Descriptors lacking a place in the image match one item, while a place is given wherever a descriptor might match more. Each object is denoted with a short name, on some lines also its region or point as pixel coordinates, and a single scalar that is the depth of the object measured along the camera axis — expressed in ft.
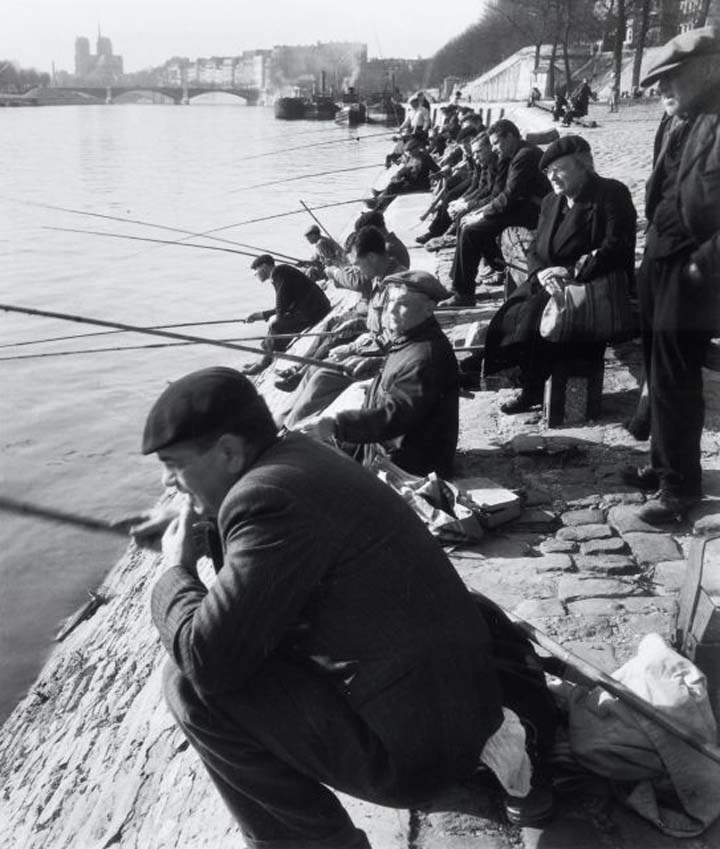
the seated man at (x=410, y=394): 15.46
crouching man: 7.09
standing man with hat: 12.41
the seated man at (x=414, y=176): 69.05
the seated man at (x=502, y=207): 27.40
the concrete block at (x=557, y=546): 14.61
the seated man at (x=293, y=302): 34.12
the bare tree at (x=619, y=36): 116.62
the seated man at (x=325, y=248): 35.58
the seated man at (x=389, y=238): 28.99
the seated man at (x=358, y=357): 20.70
